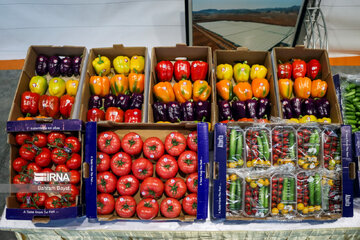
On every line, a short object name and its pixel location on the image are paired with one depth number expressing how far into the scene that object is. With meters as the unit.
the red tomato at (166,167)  2.05
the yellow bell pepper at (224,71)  2.69
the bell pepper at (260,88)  2.58
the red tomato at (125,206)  1.99
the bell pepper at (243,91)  2.59
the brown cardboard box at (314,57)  2.47
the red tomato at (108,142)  2.07
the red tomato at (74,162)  2.06
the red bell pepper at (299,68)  2.69
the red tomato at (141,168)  2.04
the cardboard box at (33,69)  2.46
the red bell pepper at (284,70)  2.68
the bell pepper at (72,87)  2.63
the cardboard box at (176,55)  2.60
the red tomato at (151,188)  2.01
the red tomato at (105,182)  2.02
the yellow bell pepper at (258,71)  2.67
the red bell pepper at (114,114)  2.44
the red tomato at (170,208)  1.98
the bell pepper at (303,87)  2.61
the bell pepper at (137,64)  2.71
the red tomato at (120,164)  2.06
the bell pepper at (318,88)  2.60
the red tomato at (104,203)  1.99
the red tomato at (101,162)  2.06
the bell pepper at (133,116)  2.46
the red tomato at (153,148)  2.09
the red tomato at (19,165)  2.13
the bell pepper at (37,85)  2.62
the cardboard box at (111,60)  2.48
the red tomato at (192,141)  2.09
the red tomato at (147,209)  1.94
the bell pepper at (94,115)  2.46
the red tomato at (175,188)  2.03
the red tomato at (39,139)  2.13
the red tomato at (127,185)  2.04
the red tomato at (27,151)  2.13
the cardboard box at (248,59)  2.54
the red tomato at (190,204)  1.99
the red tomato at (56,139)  2.10
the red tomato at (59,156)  2.09
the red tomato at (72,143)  2.09
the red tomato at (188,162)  2.04
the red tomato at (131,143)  2.10
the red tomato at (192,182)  2.02
